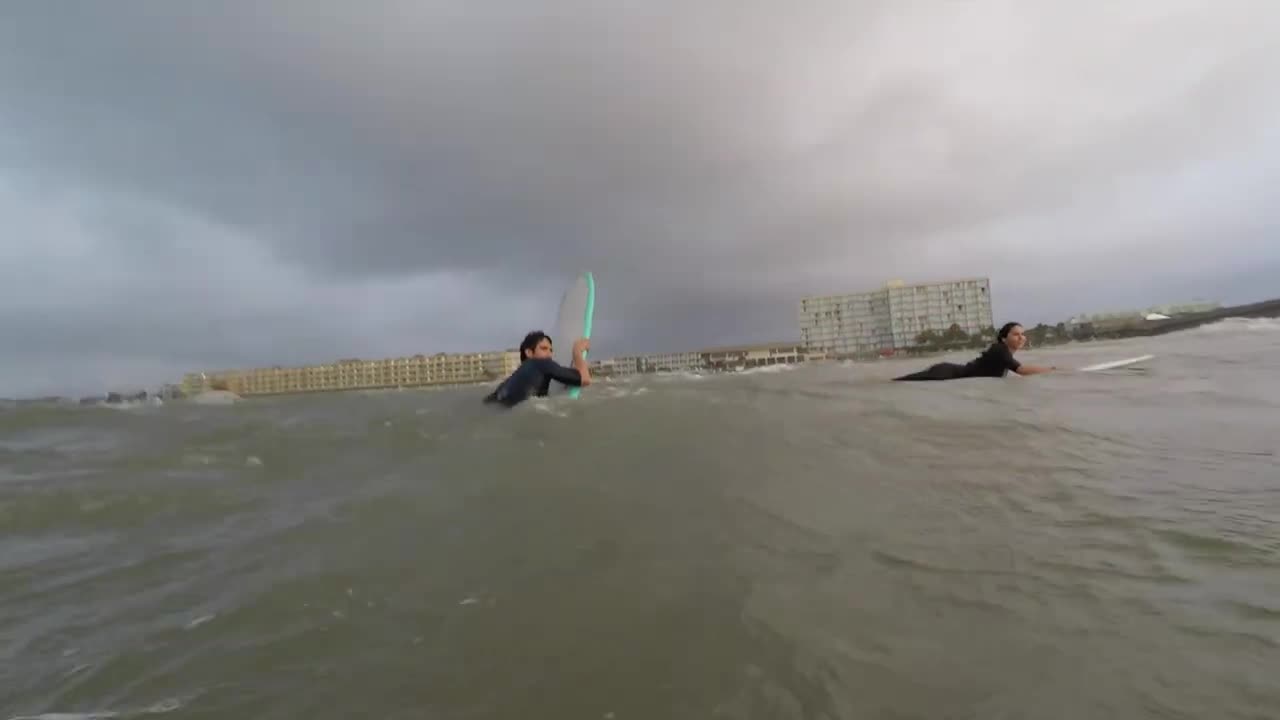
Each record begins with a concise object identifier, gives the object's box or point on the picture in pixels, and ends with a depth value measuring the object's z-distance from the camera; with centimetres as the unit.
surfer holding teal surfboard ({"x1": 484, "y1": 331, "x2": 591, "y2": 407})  823
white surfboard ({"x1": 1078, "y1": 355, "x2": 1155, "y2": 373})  1053
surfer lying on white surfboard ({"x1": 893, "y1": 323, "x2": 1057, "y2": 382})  973
